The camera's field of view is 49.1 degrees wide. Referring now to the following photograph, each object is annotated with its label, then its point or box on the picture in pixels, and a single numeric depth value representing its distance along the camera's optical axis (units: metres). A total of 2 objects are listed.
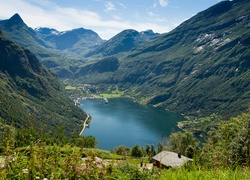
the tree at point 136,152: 83.84
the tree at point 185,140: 82.27
